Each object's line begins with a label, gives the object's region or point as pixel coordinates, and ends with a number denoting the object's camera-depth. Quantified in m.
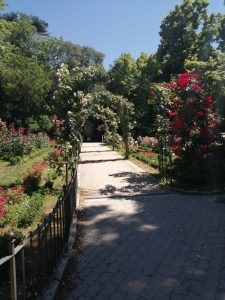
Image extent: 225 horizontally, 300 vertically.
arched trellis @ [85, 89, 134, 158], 10.84
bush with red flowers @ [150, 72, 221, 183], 7.07
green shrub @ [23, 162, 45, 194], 7.20
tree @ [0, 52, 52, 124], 21.91
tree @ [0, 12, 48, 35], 37.11
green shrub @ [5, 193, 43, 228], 5.03
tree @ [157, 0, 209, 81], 23.82
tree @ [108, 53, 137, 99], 8.31
